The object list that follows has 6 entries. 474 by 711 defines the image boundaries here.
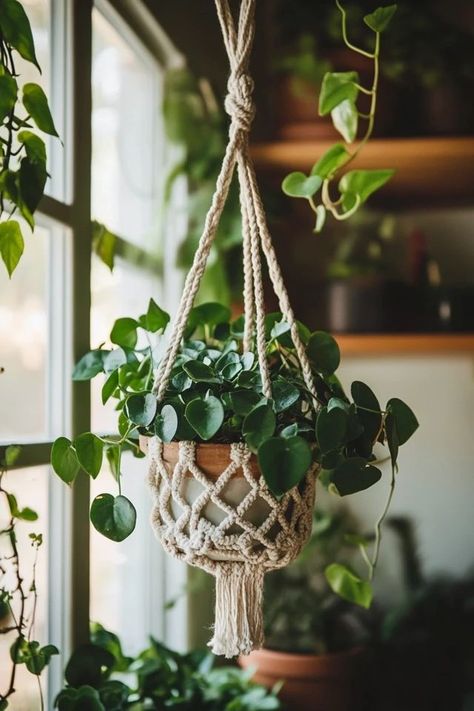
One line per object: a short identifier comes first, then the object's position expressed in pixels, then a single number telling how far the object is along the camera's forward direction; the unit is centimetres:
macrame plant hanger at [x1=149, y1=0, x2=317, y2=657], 76
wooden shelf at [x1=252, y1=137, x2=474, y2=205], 147
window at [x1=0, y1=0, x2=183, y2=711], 102
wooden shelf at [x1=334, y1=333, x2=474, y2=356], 151
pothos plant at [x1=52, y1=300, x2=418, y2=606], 74
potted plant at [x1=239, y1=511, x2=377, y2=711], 143
